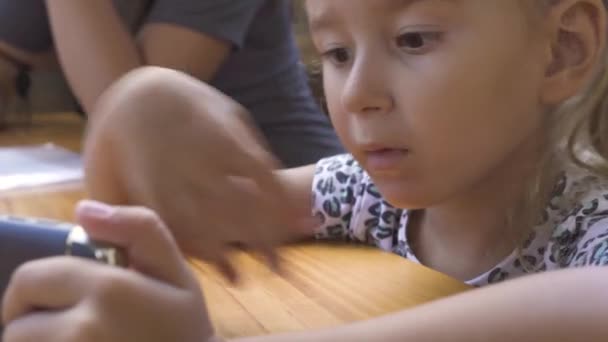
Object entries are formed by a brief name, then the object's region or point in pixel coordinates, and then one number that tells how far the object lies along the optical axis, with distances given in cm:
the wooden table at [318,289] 50
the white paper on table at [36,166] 99
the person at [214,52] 105
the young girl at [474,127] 59
